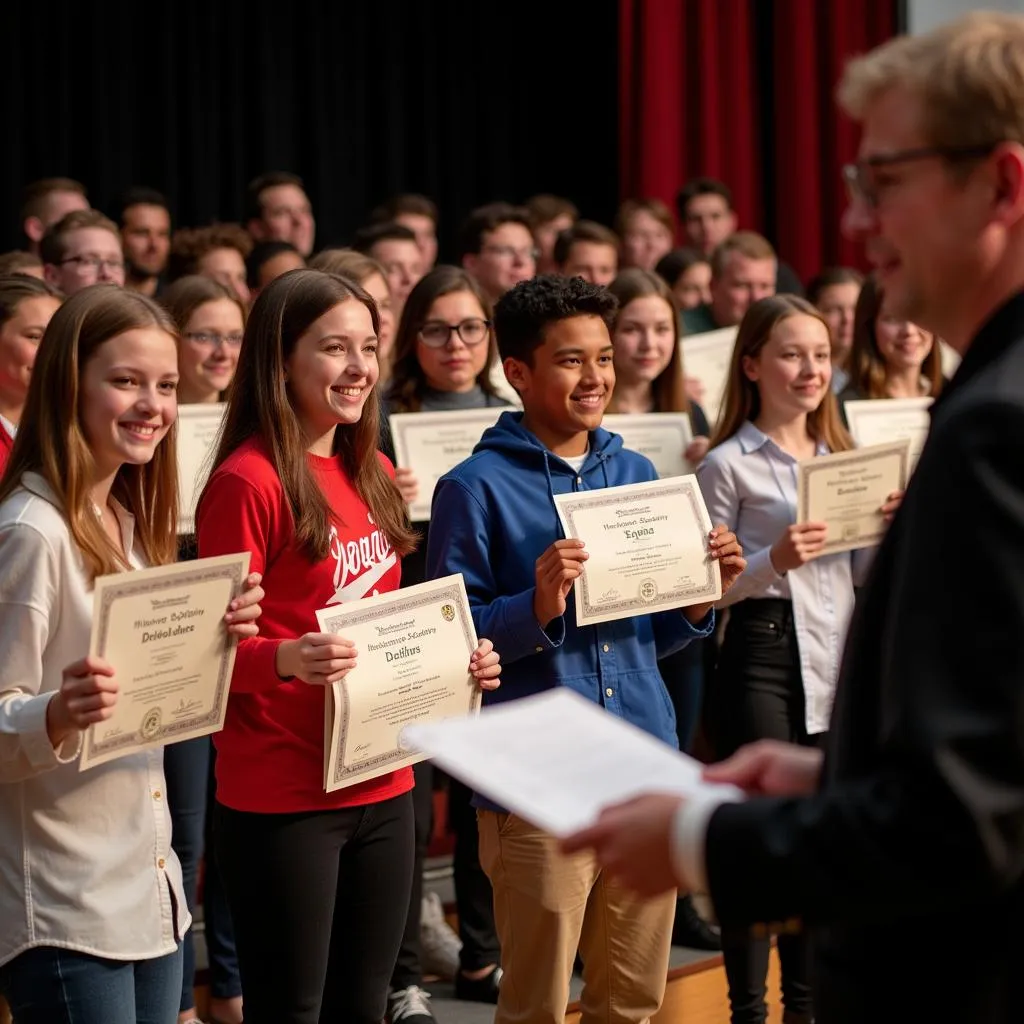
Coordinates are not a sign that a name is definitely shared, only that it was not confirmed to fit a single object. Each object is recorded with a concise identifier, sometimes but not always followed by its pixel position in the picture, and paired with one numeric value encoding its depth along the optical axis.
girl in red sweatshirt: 2.46
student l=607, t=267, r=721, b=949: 4.07
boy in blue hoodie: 2.68
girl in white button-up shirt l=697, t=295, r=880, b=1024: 3.43
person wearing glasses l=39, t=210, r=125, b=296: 4.53
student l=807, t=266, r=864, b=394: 5.39
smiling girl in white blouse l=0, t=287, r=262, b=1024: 2.07
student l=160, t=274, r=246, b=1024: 3.43
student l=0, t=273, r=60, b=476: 3.38
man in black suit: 1.16
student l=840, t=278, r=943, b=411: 4.47
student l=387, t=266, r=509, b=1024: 3.76
